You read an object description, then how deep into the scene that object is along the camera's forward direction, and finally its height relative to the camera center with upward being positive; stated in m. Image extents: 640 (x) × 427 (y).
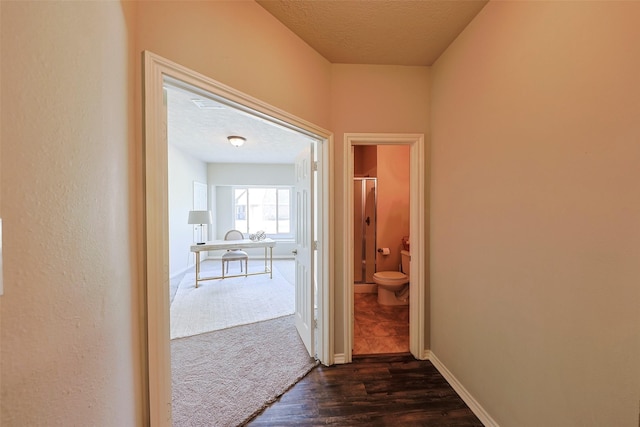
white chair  4.63 -0.82
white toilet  3.25 -1.03
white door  2.17 -0.37
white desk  4.21 -0.63
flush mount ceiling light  3.94 +1.18
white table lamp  4.49 -0.10
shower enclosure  3.95 -0.30
